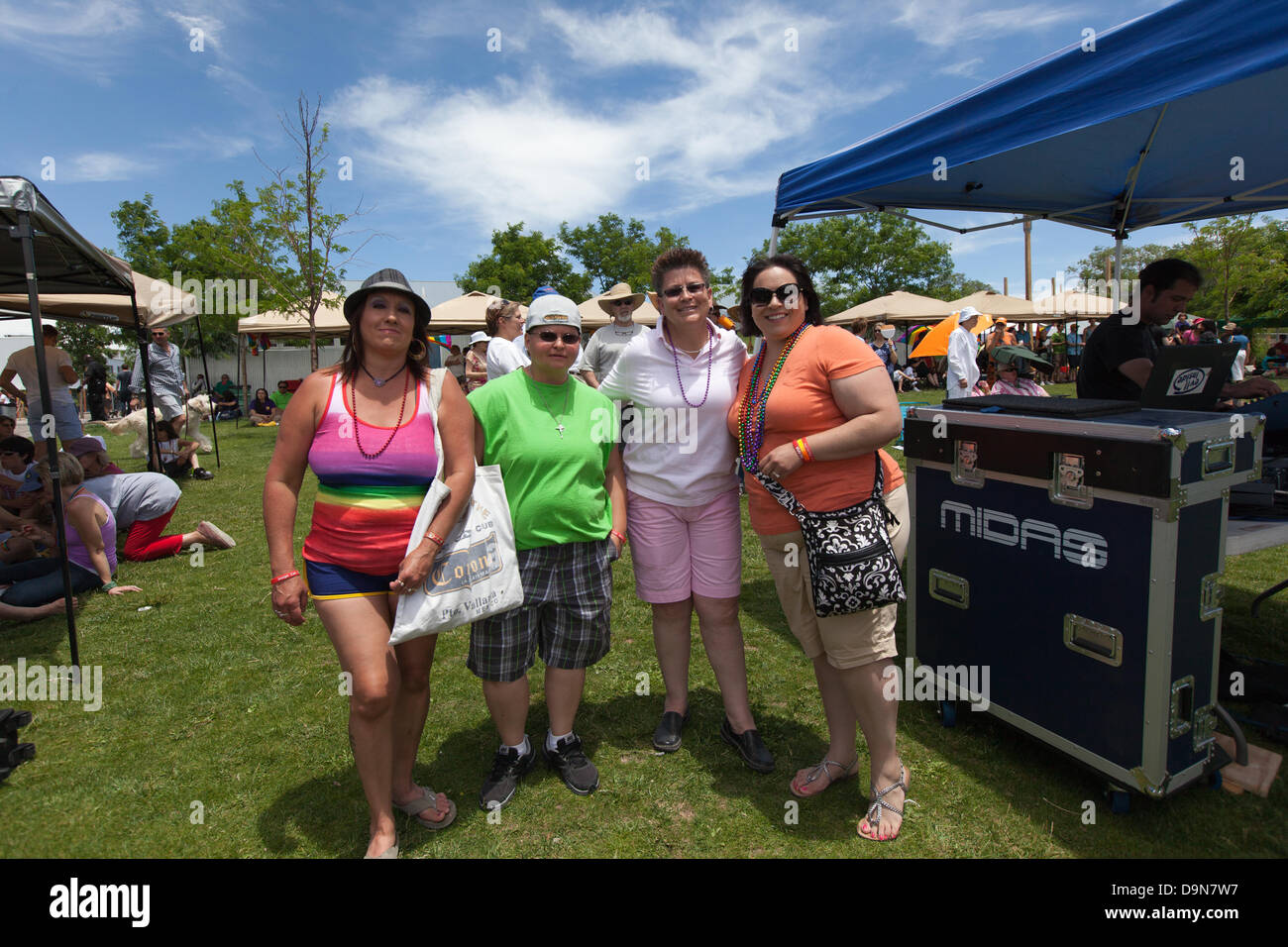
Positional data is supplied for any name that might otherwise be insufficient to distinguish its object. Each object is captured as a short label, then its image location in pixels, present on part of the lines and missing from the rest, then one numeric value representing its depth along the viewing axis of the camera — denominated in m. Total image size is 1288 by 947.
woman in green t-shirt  2.58
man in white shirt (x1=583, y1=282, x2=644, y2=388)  6.98
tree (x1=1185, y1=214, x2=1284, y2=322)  24.64
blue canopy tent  2.44
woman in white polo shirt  2.77
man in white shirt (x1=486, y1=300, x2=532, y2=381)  6.23
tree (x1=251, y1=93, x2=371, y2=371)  13.48
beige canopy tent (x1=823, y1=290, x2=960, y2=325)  23.19
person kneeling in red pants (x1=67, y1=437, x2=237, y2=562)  5.71
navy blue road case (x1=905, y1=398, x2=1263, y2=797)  2.23
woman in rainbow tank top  2.20
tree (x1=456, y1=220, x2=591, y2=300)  33.97
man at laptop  3.66
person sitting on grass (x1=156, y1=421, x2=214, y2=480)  10.16
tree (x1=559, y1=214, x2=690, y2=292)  38.56
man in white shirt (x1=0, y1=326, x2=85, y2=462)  7.25
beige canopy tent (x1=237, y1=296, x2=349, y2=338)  17.36
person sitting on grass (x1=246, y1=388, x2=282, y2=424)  19.83
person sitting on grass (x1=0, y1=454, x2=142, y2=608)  4.82
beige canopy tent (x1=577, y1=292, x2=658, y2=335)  20.32
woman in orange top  2.30
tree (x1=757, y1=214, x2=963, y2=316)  41.19
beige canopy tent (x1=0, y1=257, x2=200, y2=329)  8.17
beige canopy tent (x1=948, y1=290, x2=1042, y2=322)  23.67
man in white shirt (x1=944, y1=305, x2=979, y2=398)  9.83
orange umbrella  18.95
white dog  10.32
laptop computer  3.29
